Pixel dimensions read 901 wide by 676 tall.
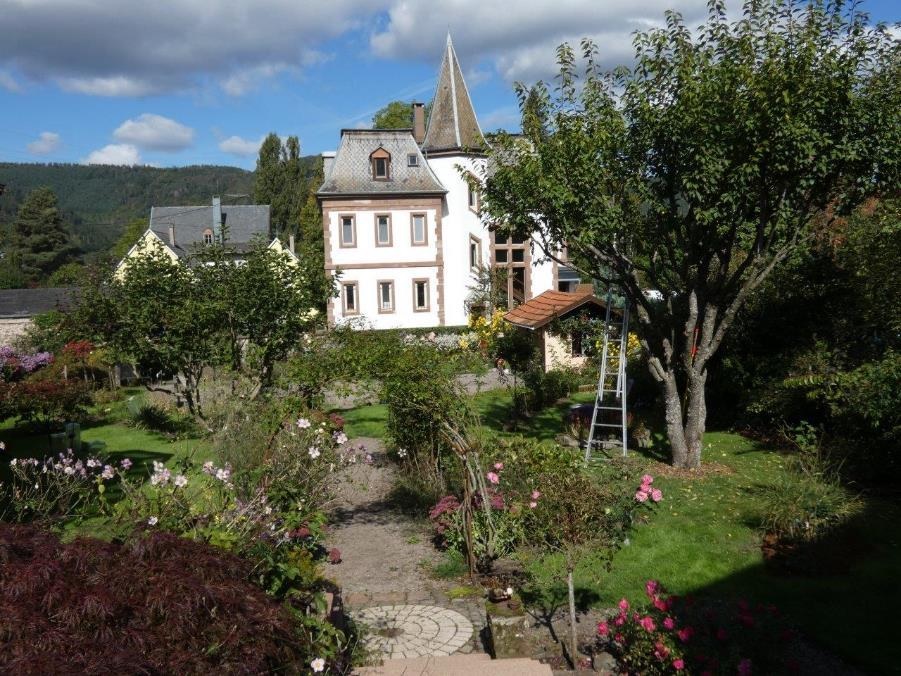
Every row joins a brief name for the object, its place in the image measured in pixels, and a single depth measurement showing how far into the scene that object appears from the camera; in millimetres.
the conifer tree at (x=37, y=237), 78750
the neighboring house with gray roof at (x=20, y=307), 33969
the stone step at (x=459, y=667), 5070
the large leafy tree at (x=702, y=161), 10281
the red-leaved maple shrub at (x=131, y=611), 2941
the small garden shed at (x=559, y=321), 20656
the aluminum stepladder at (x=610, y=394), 12172
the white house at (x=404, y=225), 34656
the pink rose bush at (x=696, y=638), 4941
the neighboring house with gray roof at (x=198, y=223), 45562
